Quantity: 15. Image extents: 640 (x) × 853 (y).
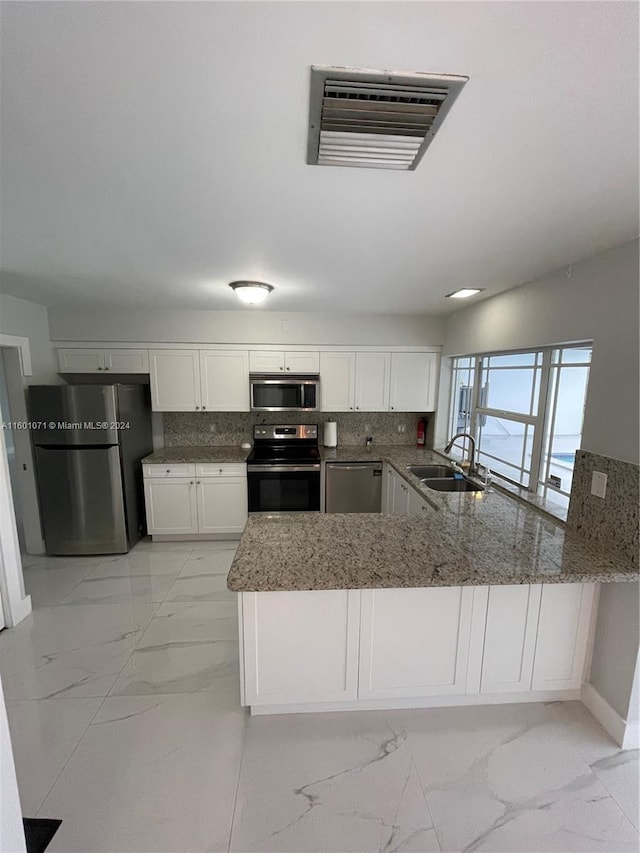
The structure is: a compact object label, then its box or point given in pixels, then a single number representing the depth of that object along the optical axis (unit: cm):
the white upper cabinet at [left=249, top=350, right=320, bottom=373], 376
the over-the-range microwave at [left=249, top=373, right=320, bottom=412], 377
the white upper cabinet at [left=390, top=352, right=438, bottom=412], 391
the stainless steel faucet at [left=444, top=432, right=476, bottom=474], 285
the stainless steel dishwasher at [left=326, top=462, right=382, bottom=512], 372
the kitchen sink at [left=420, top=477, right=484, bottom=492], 298
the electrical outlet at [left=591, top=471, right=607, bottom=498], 176
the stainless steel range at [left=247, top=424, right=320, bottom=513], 363
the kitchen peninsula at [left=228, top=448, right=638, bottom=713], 157
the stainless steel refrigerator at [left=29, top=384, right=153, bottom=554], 311
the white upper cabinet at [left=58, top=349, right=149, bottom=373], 356
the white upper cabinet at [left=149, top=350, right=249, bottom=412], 369
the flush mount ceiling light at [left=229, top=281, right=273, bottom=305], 243
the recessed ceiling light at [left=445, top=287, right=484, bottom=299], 263
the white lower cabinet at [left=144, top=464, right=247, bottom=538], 359
